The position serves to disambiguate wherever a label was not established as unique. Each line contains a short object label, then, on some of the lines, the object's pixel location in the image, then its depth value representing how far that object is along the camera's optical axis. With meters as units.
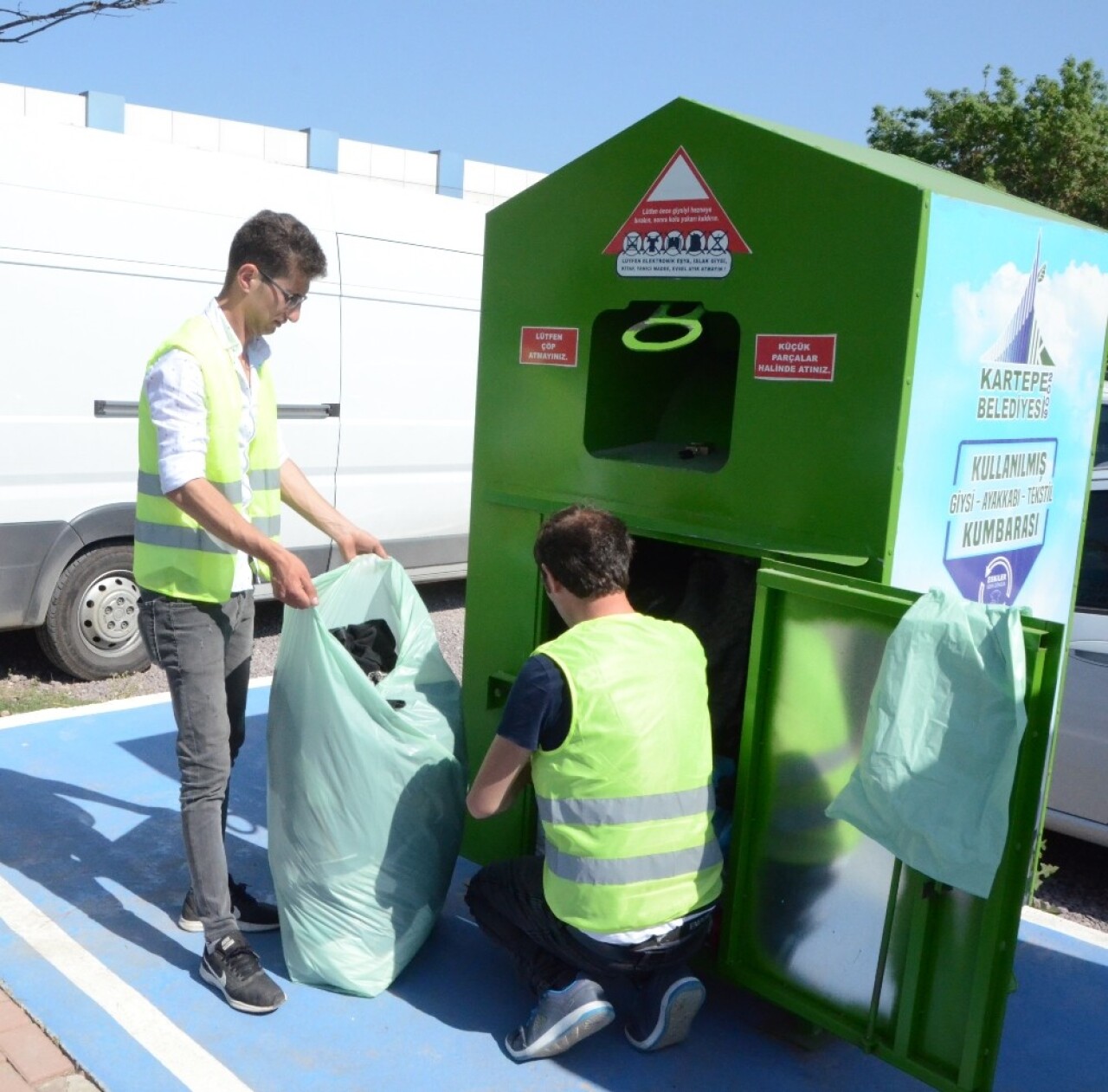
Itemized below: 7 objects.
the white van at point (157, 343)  5.14
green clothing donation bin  2.49
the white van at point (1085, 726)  3.80
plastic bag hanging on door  2.20
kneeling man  2.51
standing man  2.78
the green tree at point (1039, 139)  17.22
